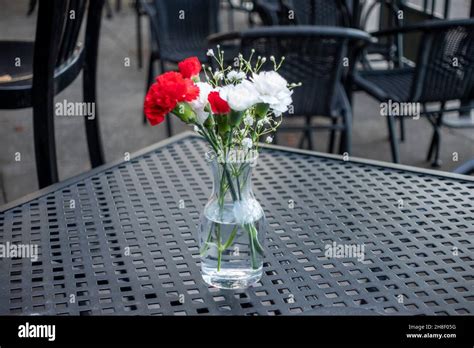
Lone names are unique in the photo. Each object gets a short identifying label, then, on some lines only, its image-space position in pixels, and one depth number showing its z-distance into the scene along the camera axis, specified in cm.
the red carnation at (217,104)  130
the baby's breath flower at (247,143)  133
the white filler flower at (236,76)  135
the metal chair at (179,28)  439
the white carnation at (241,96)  127
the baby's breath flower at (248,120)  134
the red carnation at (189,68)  135
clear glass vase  139
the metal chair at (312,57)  316
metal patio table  139
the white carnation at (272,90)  128
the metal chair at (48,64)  217
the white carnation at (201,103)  132
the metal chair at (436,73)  336
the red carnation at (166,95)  128
